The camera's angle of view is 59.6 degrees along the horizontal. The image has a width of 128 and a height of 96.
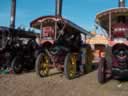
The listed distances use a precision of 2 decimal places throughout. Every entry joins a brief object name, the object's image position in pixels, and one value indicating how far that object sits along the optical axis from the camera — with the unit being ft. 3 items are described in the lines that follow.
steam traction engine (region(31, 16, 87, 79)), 14.96
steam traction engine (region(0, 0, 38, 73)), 17.25
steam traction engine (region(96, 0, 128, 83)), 12.88
